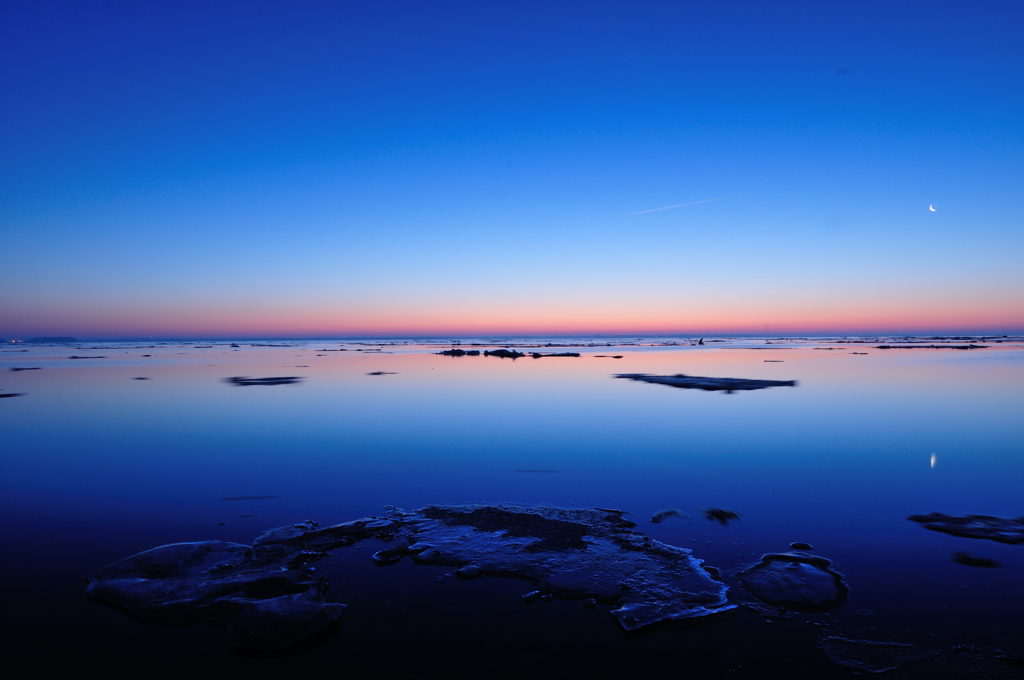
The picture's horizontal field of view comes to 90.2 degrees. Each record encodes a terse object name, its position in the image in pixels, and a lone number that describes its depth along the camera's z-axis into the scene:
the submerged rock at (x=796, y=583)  5.77
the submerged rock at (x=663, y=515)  8.45
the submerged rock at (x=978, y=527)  7.71
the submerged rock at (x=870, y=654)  4.71
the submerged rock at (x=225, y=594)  5.39
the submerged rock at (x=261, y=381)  29.45
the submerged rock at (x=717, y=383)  26.27
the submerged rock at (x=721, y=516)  8.40
